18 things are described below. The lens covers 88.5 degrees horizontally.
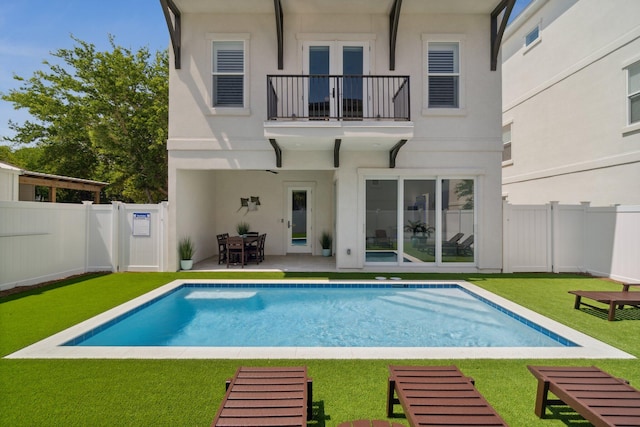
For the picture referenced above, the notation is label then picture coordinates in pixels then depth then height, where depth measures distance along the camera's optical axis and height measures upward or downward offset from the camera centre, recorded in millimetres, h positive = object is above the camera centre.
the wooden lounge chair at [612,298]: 5777 -1476
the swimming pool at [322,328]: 4324 -1845
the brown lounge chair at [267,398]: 2389 -1484
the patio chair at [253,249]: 11398 -1206
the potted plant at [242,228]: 13297 -540
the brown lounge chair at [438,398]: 2400 -1490
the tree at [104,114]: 18156 +5701
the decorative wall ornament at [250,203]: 14039 +507
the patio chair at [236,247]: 10750 -1071
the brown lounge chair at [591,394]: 2524 -1517
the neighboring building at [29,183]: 12328 +1395
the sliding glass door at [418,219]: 10133 -111
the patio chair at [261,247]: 11773 -1180
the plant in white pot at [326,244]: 13477 -1189
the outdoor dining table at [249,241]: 10914 -873
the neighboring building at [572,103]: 9859 +4128
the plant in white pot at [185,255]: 10242 -1267
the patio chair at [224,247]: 11298 -1126
